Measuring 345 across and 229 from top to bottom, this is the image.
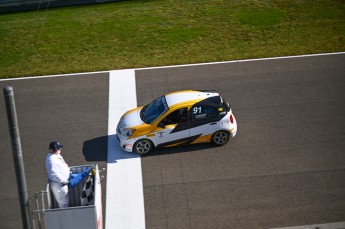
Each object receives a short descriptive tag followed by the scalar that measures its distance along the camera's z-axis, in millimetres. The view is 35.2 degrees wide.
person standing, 11305
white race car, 15055
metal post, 8352
